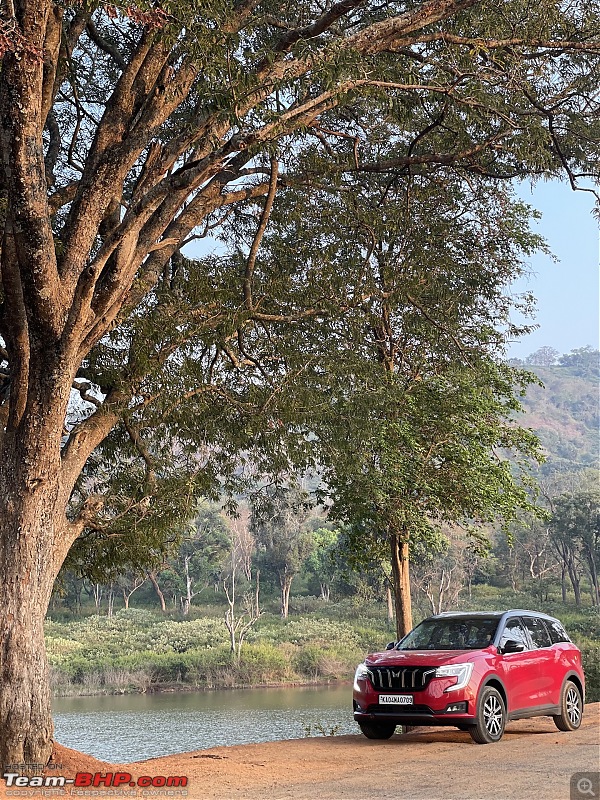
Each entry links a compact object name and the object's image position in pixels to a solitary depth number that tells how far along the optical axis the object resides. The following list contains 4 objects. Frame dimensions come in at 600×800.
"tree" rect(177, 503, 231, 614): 68.75
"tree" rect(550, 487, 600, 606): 63.75
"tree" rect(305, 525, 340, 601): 68.31
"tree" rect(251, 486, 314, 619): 68.75
